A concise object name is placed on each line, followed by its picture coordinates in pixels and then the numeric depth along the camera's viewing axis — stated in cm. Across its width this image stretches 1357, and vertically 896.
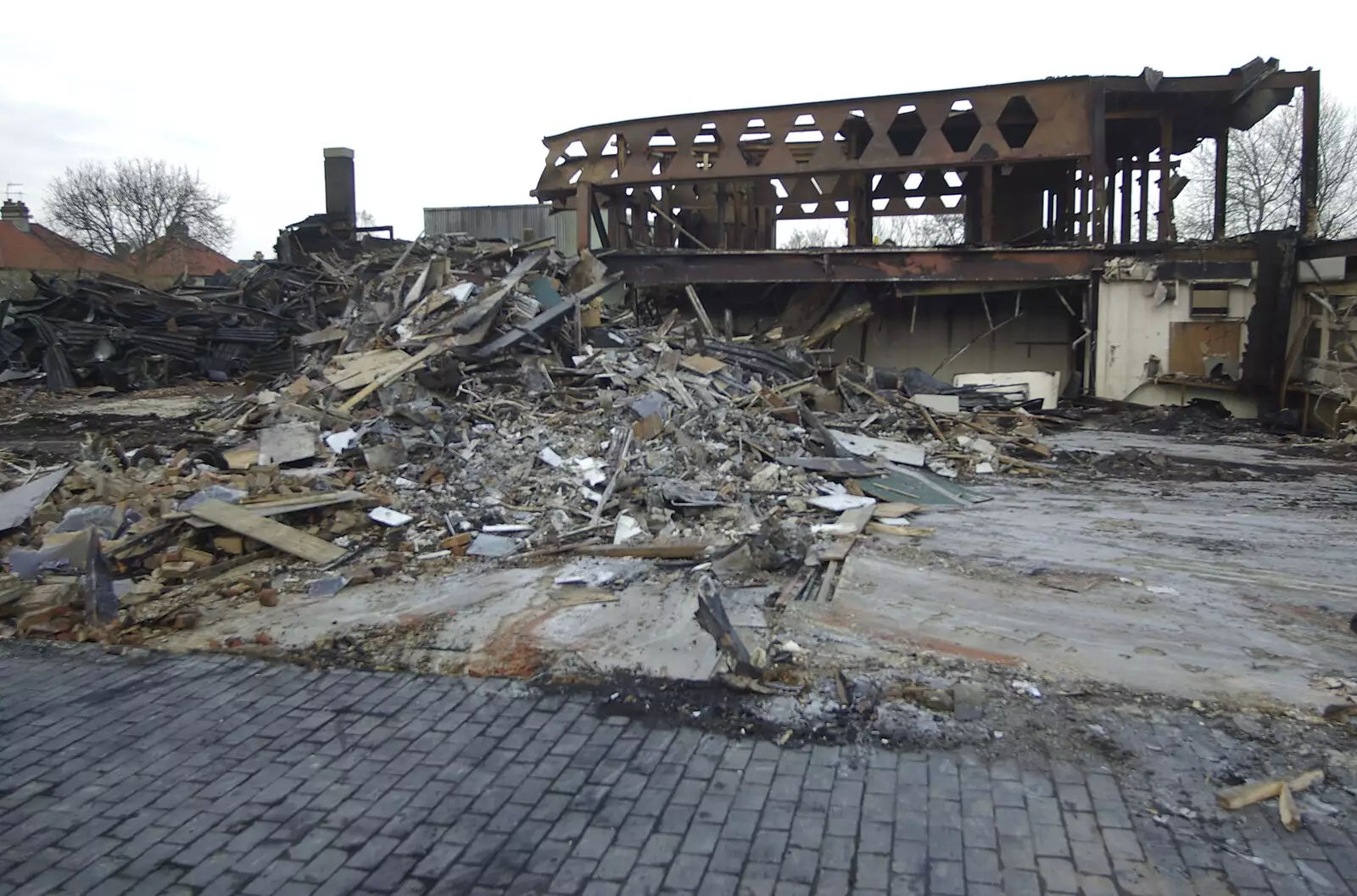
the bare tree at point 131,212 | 4234
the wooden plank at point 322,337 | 1248
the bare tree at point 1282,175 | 3319
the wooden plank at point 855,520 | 678
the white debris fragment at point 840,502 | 745
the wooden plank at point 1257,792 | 318
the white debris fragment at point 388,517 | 709
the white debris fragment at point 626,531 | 664
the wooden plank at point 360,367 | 1010
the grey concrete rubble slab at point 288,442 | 824
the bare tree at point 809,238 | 4876
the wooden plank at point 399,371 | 965
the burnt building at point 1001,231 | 1252
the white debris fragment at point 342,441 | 850
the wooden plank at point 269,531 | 644
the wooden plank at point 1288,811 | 305
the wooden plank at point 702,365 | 1128
